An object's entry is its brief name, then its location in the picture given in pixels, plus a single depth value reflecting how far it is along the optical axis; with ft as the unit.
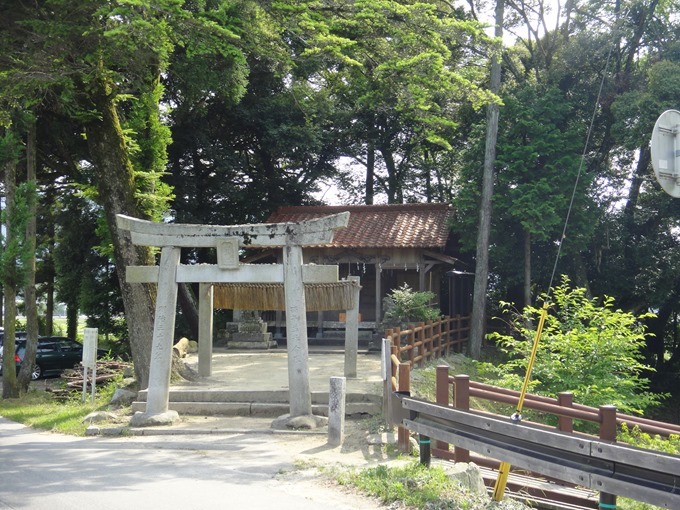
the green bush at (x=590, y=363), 44.09
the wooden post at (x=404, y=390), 29.27
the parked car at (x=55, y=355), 85.46
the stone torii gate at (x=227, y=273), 37.09
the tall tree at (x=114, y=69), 39.29
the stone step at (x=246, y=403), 40.06
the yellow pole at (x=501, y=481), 21.13
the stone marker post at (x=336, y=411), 32.07
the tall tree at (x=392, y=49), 42.75
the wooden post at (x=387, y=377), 34.40
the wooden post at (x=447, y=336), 68.68
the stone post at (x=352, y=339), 48.03
